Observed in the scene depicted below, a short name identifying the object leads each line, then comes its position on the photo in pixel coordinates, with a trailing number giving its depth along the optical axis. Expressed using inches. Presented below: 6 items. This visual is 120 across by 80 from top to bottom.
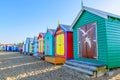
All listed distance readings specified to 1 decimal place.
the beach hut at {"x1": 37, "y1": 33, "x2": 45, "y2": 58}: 754.8
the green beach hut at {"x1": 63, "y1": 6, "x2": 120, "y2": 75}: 293.7
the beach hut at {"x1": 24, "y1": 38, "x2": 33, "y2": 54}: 1067.9
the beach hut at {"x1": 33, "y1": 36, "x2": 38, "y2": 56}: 889.8
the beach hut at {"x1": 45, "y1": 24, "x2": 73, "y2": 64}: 463.8
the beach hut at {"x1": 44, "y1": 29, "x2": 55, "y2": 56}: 592.7
